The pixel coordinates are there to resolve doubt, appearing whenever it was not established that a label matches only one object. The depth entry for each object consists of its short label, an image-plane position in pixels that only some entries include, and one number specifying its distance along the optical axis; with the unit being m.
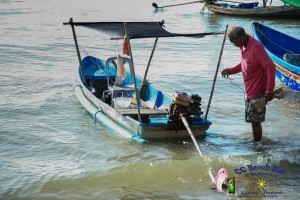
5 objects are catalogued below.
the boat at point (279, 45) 20.48
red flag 15.05
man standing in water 11.87
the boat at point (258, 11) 46.62
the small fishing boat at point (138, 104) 13.60
